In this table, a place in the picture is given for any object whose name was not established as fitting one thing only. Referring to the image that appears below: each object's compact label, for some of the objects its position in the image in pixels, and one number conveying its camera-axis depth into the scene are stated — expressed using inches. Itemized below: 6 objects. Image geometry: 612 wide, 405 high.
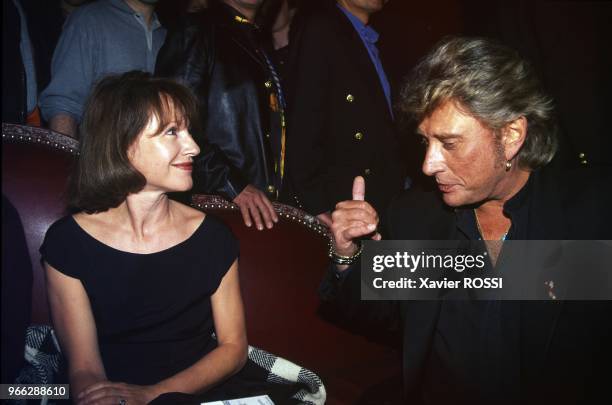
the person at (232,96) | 88.4
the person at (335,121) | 94.3
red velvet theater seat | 71.7
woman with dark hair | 67.6
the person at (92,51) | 88.7
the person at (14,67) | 83.9
